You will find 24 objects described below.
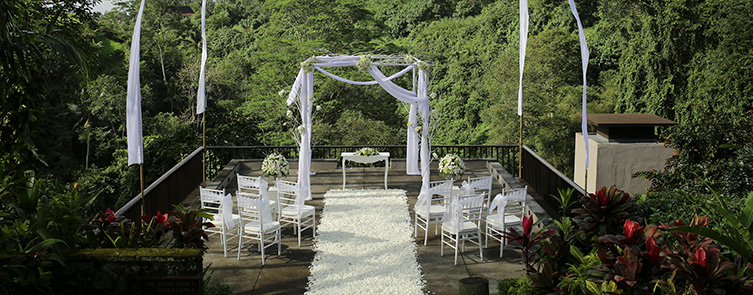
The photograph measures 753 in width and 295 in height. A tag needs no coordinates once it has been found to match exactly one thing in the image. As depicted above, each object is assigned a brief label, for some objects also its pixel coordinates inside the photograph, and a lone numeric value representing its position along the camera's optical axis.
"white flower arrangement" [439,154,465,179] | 9.97
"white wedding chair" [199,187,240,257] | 7.32
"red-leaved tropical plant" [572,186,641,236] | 5.20
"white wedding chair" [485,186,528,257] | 7.42
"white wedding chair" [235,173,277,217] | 8.33
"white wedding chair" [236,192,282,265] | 7.16
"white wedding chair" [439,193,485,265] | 7.15
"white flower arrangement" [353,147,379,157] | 11.25
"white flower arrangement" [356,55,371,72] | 9.77
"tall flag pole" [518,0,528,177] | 8.38
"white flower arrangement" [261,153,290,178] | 9.94
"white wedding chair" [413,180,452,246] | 7.91
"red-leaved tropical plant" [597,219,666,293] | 4.18
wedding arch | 10.02
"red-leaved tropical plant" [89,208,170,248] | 5.51
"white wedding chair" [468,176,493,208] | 8.67
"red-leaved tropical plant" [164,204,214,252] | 5.75
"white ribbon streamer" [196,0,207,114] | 9.52
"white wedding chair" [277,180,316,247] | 8.05
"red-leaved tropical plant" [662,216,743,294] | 3.88
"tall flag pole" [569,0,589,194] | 6.58
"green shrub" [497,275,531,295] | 5.52
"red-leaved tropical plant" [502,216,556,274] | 5.39
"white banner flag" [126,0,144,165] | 6.44
